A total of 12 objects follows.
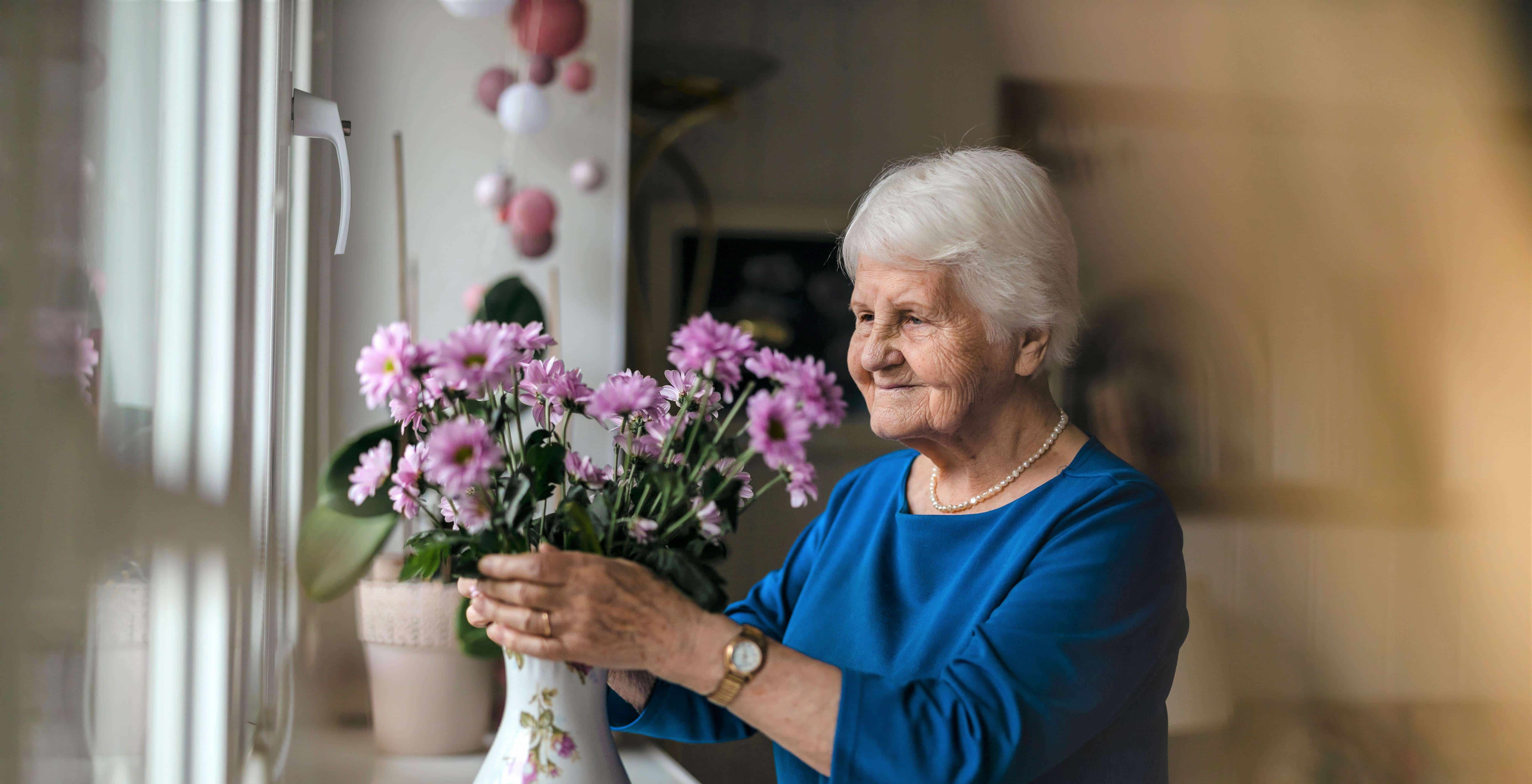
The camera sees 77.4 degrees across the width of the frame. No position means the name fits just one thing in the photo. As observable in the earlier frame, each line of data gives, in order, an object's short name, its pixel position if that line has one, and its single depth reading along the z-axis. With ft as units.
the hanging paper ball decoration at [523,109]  4.74
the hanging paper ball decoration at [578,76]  4.96
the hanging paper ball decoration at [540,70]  4.93
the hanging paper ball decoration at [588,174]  4.96
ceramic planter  4.10
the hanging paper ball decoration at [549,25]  4.85
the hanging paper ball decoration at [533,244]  4.89
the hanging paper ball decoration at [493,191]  4.85
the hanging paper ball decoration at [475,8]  4.61
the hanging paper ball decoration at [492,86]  4.87
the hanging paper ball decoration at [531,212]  4.83
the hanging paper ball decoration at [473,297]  4.84
